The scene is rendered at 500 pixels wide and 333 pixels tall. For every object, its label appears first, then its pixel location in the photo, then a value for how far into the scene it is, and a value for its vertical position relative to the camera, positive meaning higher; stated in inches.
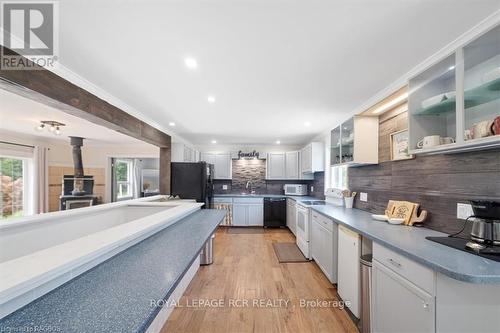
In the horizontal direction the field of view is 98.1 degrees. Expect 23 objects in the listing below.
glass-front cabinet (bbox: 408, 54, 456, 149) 64.1 +19.5
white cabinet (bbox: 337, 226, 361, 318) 79.4 -38.9
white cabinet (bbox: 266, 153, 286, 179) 236.1 +3.4
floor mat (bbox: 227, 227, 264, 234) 207.9 -60.6
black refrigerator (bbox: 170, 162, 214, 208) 175.5 -10.0
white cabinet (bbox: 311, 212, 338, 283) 102.7 -39.3
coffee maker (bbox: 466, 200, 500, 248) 50.7 -12.6
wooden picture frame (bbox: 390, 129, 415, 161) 86.8 +10.1
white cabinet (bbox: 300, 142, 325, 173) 184.9 +10.5
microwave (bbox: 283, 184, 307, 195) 231.6 -21.3
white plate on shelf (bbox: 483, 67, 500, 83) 49.9 +22.3
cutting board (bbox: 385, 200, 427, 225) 77.7 -16.1
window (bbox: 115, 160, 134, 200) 266.5 -13.7
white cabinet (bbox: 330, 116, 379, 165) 107.1 +14.8
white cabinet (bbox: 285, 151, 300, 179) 230.4 +5.5
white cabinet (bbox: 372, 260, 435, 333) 49.3 -34.7
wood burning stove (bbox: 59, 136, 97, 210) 202.4 -18.3
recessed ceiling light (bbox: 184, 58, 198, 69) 70.6 +35.4
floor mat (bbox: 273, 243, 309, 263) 139.7 -58.3
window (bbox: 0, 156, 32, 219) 178.1 -16.2
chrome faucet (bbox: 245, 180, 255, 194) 248.2 -18.3
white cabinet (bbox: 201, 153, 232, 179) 239.0 +6.0
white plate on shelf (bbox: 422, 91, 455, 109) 62.3 +21.3
